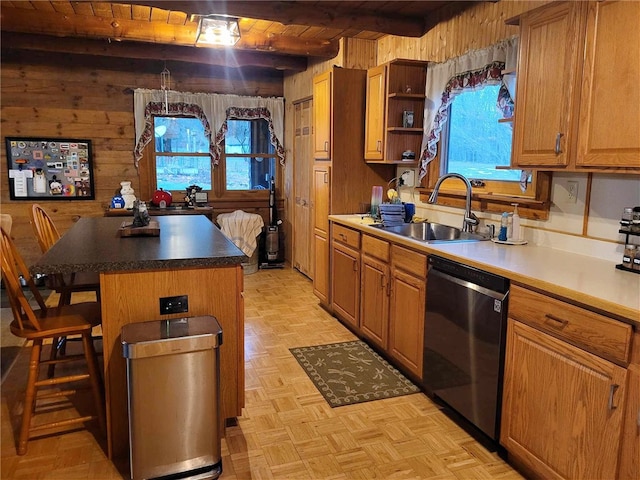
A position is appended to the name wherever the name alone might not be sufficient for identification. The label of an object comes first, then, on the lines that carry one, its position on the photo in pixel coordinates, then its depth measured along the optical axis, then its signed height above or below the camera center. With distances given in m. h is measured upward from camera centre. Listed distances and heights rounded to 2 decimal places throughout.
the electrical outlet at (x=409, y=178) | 4.01 -0.09
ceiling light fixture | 3.51 +0.96
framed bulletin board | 5.29 -0.06
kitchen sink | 3.42 -0.44
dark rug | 2.91 -1.30
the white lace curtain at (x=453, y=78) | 2.96 +0.59
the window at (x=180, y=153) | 5.88 +0.13
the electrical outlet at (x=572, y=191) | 2.54 -0.11
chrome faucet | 3.16 -0.25
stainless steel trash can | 1.97 -0.93
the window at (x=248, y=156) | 6.18 +0.12
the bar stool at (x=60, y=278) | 2.85 -0.68
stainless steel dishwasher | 2.26 -0.84
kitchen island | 2.15 -0.55
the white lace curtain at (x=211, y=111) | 5.62 +0.63
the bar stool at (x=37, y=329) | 2.19 -0.75
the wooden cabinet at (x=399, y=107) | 3.75 +0.45
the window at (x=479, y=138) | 3.15 +0.20
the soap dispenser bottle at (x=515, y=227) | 2.81 -0.32
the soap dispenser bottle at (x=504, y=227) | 2.84 -0.33
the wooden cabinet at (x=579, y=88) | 1.94 +0.35
